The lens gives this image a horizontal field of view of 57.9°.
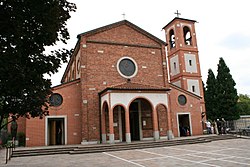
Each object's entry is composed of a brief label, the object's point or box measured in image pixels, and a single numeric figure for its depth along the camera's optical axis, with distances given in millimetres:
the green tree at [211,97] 36562
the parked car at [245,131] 20133
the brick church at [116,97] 17422
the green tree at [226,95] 34750
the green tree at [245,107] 52225
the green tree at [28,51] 5938
